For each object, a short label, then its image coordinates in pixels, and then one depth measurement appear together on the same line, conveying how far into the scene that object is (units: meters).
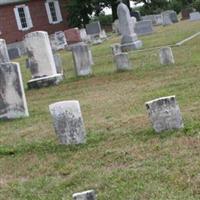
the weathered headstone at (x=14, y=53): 36.19
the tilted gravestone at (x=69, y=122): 7.91
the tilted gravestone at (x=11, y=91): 11.13
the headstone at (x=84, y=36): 36.67
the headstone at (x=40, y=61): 15.88
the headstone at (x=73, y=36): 32.25
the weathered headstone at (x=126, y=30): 24.27
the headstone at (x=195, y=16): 40.28
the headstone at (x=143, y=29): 32.66
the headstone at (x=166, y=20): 40.96
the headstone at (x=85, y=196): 5.04
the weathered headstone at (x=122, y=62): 16.55
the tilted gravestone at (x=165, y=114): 7.68
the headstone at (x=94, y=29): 40.12
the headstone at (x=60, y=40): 35.99
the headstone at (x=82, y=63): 17.27
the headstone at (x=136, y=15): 44.02
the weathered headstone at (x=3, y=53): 19.72
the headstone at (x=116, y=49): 20.70
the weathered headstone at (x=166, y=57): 15.94
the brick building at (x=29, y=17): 46.50
